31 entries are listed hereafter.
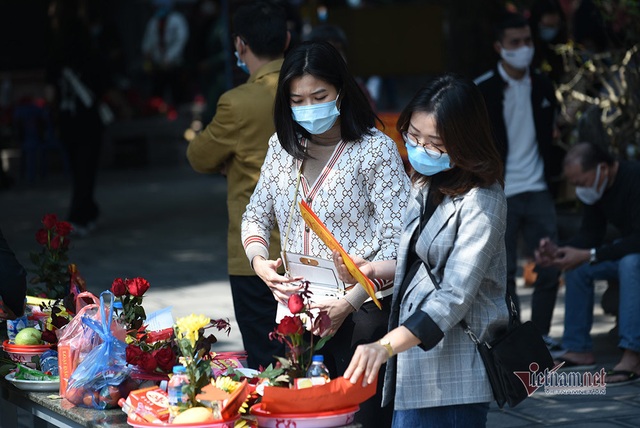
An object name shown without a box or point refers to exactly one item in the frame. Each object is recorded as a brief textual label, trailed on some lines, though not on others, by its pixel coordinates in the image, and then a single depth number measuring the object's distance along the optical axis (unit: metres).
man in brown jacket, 9.48
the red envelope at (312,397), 6.02
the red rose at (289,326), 6.13
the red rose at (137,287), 7.65
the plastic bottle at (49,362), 7.93
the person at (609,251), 12.03
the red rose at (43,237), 9.38
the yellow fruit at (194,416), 6.06
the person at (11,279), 8.01
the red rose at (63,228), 9.37
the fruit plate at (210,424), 6.04
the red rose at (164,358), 6.96
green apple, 8.28
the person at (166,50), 35.13
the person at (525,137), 13.26
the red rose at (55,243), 9.29
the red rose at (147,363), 6.96
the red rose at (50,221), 9.33
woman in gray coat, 6.50
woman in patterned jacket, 7.61
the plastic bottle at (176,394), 6.25
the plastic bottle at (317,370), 6.22
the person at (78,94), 20.96
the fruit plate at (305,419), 6.04
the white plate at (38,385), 7.76
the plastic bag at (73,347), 7.46
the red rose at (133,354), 7.04
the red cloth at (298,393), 6.03
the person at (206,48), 30.95
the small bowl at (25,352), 8.21
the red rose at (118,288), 7.66
